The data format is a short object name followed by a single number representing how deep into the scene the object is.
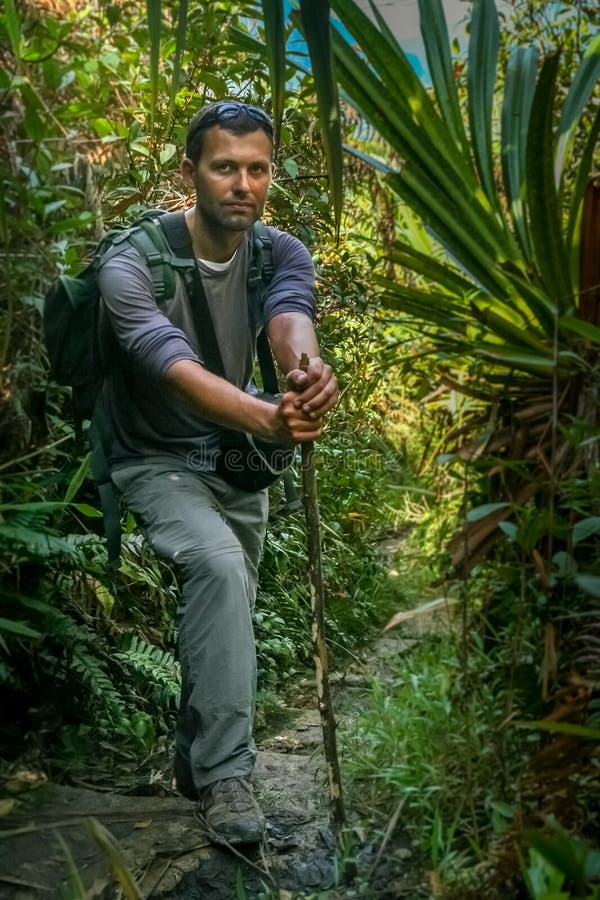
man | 2.89
